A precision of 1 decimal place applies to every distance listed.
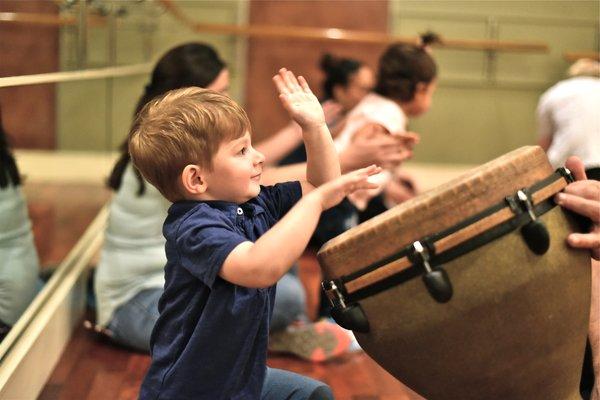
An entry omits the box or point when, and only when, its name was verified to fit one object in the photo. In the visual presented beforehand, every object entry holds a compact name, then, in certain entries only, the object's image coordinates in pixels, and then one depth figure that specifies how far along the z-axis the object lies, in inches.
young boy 51.8
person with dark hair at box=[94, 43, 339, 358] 96.3
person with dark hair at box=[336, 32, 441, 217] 121.7
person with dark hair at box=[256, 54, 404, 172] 82.4
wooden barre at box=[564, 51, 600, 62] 224.9
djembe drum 50.1
